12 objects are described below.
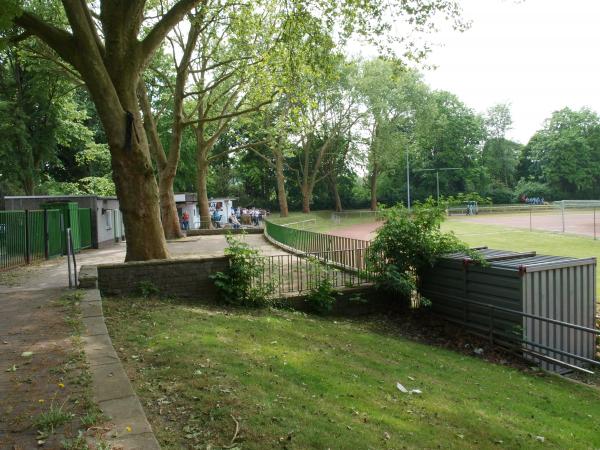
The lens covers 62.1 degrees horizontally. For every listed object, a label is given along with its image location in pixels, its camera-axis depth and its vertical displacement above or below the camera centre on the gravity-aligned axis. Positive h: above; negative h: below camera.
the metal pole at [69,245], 10.04 -0.75
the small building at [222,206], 46.75 -0.07
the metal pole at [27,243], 16.25 -1.10
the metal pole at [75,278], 10.03 -1.43
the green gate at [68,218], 20.18 -0.38
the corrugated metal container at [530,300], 9.71 -2.10
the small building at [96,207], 22.66 +0.10
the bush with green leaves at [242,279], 10.59 -1.58
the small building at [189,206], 40.74 +0.02
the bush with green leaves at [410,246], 11.92 -1.11
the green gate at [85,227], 23.19 -0.86
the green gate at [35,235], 16.61 -0.88
